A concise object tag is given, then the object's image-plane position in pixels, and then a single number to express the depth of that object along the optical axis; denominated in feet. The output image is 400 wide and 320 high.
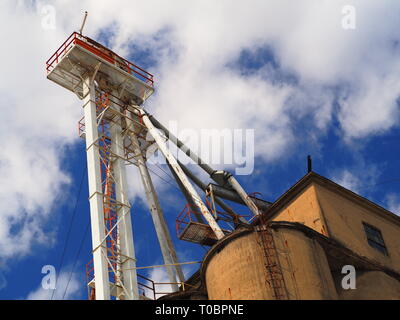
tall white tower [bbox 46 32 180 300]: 92.89
